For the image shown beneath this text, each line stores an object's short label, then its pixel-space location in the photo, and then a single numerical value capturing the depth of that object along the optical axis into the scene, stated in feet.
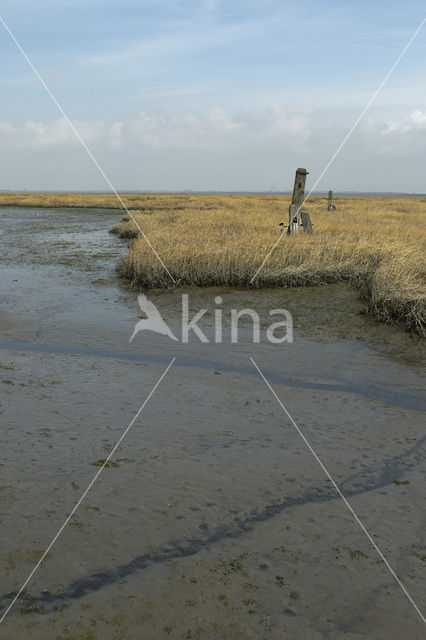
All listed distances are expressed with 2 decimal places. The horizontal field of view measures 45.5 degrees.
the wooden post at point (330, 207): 105.54
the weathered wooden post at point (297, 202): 53.67
